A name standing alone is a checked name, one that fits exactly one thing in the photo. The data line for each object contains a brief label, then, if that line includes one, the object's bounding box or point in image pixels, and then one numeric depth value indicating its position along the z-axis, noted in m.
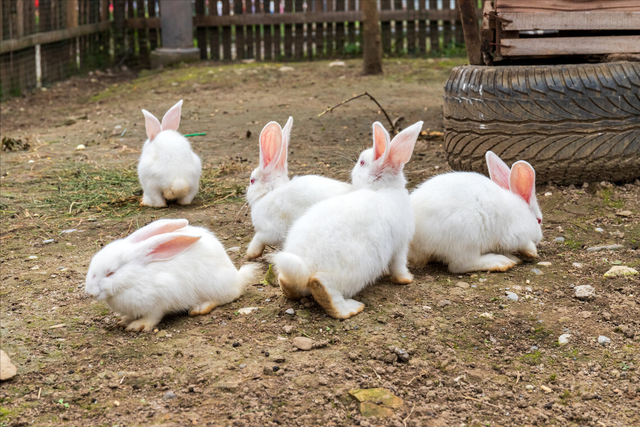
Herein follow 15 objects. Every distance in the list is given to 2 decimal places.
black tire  4.69
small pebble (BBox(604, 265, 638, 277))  3.68
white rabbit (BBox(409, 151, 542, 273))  3.73
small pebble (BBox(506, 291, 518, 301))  3.47
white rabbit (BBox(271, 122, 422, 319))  3.20
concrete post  12.51
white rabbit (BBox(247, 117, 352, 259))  3.84
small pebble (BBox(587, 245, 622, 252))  4.05
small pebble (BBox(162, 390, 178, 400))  2.65
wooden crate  5.15
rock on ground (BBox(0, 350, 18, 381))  2.79
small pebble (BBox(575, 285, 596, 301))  3.46
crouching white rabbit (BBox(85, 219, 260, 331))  3.22
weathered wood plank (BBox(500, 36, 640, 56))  5.16
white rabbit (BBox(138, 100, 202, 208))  5.09
